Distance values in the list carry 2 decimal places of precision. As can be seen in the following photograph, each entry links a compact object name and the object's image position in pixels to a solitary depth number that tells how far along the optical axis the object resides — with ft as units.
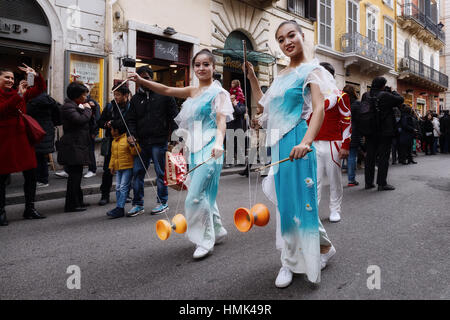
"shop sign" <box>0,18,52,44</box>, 27.14
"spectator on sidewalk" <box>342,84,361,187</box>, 24.50
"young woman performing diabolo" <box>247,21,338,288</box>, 8.29
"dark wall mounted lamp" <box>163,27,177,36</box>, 35.94
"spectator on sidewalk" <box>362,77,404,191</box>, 22.26
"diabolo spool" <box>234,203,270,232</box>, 8.29
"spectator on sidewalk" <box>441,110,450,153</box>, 55.67
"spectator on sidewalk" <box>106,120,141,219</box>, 16.78
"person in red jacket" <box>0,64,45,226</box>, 14.80
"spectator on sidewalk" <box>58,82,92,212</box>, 17.28
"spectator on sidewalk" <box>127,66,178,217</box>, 16.58
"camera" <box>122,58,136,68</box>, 11.23
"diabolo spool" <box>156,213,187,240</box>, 8.71
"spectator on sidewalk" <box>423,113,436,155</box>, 55.01
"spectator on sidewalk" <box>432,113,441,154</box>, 55.01
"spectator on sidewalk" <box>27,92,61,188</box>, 21.73
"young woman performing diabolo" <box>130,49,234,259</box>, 10.91
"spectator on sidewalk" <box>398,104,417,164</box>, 39.93
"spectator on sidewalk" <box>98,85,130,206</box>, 18.92
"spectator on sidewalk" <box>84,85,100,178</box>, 25.09
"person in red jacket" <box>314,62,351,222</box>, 14.46
